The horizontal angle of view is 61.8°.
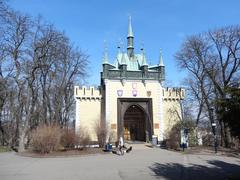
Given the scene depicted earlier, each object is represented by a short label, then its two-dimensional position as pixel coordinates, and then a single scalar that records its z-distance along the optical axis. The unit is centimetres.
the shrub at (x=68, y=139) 1665
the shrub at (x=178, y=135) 1889
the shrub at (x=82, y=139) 1675
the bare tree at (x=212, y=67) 1941
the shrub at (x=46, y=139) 1545
